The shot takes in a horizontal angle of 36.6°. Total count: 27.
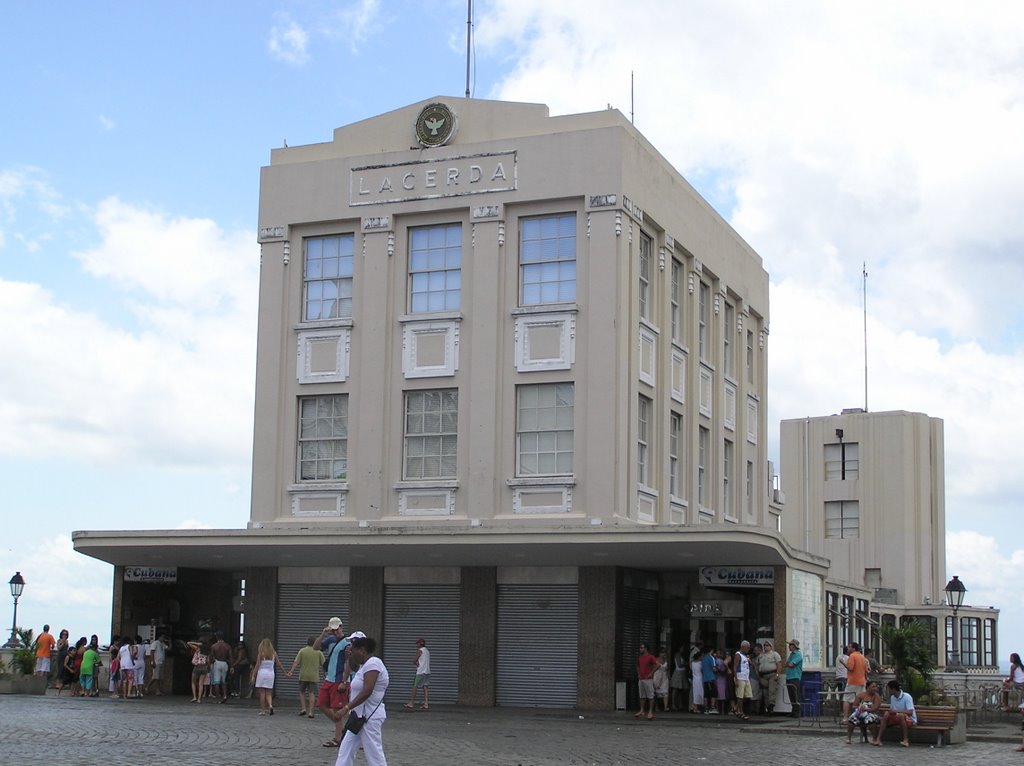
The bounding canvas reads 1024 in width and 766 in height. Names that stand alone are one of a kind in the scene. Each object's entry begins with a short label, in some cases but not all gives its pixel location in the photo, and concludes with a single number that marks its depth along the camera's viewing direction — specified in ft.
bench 79.71
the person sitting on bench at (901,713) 79.66
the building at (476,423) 105.19
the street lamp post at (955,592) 121.29
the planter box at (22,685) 112.10
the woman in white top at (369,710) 48.96
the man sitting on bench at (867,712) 79.56
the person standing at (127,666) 107.86
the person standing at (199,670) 105.40
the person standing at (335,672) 68.59
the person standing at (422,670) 100.44
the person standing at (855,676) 89.71
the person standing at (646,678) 96.12
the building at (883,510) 198.18
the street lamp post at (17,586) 135.64
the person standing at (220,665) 105.50
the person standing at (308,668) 89.71
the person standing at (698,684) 99.96
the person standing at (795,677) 96.32
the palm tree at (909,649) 90.33
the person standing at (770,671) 96.89
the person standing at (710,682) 99.14
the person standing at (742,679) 94.68
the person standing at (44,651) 117.70
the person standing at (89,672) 111.96
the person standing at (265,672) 91.86
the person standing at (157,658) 113.91
